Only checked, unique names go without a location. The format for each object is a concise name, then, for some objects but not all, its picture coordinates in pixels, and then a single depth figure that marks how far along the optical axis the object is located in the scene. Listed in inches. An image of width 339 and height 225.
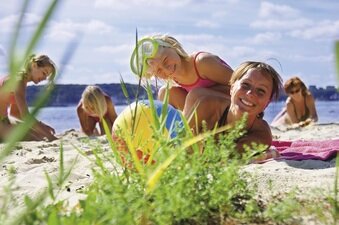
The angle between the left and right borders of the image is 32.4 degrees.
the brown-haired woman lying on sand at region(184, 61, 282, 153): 133.2
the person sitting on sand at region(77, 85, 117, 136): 300.0
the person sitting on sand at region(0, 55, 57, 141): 251.8
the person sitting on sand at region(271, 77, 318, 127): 355.9
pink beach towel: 132.3
